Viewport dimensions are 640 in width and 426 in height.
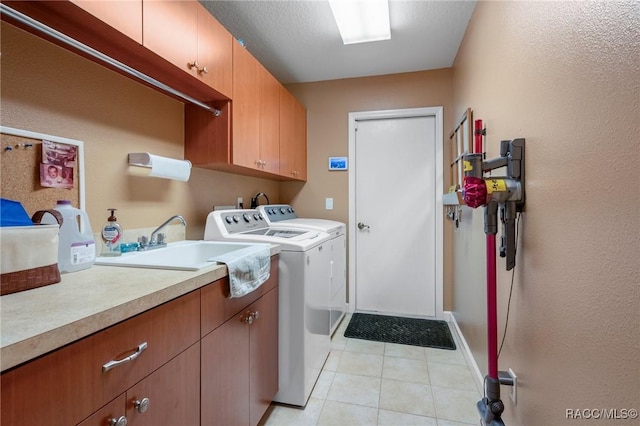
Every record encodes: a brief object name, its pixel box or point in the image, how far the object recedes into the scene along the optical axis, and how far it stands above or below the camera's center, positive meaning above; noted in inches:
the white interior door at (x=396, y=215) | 115.7 -2.2
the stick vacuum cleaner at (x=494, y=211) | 43.4 -0.2
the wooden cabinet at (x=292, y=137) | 99.4 +25.9
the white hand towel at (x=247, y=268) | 46.0 -9.7
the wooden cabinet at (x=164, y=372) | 22.4 -16.6
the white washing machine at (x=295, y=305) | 65.7 -21.2
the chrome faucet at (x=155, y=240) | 57.7 -6.0
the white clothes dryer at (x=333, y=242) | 92.8 -11.1
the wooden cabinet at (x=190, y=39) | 46.6 +30.2
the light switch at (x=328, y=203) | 123.1 +2.7
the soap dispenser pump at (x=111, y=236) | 51.3 -4.5
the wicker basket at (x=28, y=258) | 30.2 -5.0
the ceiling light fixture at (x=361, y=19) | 73.6 +49.9
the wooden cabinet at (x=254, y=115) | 70.4 +24.9
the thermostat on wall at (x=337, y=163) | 121.5 +18.8
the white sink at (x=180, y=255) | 44.0 -8.0
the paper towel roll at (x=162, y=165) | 56.6 +8.8
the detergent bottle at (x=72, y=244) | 39.3 -4.6
